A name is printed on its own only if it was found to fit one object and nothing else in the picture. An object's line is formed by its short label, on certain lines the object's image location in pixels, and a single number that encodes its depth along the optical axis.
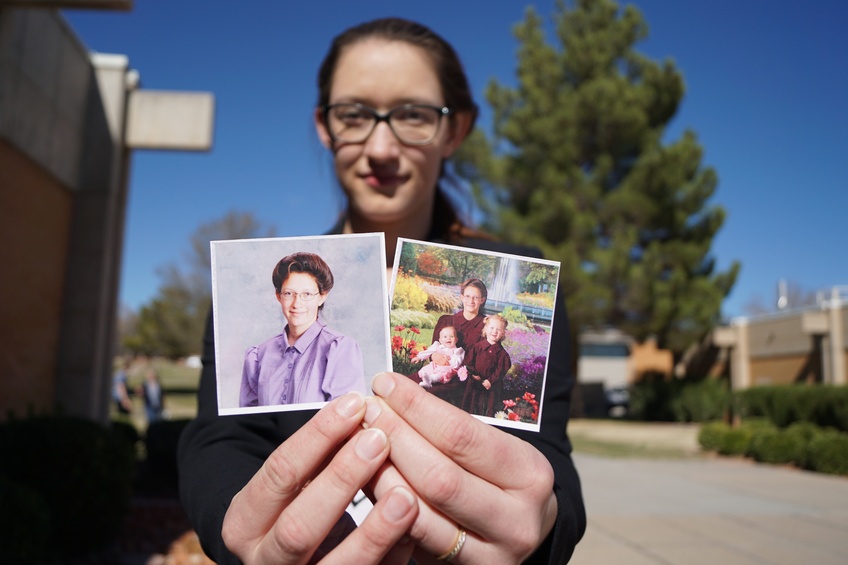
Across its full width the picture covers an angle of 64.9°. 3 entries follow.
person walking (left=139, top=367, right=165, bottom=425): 15.11
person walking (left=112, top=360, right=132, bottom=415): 15.27
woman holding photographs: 1.00
